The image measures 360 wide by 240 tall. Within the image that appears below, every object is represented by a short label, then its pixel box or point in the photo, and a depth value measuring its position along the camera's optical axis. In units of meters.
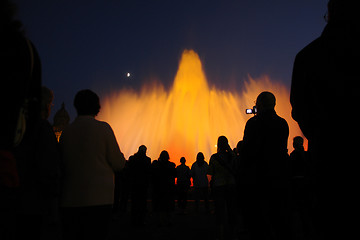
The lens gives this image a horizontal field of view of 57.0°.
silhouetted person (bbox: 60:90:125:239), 3.28
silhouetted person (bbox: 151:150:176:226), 10.27
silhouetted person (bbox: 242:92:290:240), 3.65
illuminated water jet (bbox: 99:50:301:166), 43.00
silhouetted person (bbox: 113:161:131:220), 13.04
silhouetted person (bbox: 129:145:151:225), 9.92
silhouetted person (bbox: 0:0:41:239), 1.62
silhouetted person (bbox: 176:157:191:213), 14.78
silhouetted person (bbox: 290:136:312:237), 6.77
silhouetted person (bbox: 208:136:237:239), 6.54
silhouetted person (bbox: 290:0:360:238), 1.70
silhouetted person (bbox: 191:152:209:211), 13.78
